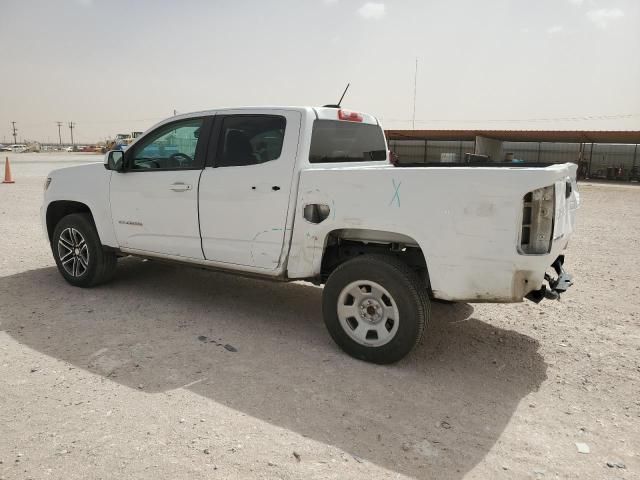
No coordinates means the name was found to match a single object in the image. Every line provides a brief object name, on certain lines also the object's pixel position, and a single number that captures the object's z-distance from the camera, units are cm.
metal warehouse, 2822
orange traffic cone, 1863
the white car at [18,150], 8994
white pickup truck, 319
